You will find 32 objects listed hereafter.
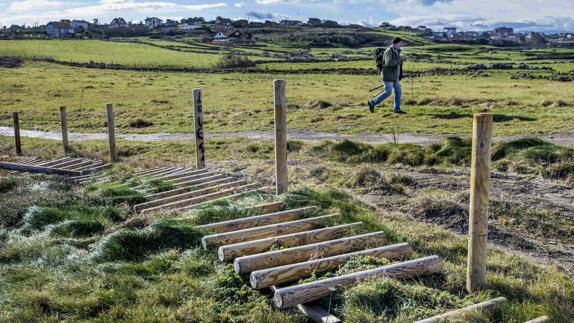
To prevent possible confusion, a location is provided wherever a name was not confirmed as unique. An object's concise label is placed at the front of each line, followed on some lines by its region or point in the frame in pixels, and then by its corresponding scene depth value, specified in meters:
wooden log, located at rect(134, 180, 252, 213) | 8.61
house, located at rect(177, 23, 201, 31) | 154.88
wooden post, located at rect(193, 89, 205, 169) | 11.57
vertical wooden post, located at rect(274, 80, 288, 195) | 8.24
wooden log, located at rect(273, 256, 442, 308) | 5.11
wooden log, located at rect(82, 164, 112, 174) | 12.18
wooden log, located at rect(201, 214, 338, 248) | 6.67
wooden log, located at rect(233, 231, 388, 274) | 5.84
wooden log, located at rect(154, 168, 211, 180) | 10.50
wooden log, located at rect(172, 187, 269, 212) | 8.12
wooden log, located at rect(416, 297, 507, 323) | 4.74
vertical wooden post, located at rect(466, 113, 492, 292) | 5.17
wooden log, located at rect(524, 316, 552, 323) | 4.76
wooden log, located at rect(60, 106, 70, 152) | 15.75
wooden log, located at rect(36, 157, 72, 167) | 13.34
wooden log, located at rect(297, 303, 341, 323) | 4.83
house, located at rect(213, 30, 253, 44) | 117.25
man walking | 15.52
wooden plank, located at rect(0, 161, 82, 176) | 11.69
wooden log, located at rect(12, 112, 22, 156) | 16.17
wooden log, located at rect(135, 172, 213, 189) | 9.76
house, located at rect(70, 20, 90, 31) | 173.31
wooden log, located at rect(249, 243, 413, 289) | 5.49
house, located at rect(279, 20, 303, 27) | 184.89
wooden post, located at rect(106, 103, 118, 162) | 14.29
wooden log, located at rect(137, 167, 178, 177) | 11.35
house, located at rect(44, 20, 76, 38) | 144.55
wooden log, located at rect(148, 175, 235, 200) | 9.13
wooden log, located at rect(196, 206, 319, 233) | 7.21
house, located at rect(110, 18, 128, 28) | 186.52
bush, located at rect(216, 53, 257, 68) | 62.30
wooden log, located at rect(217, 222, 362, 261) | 6.22
